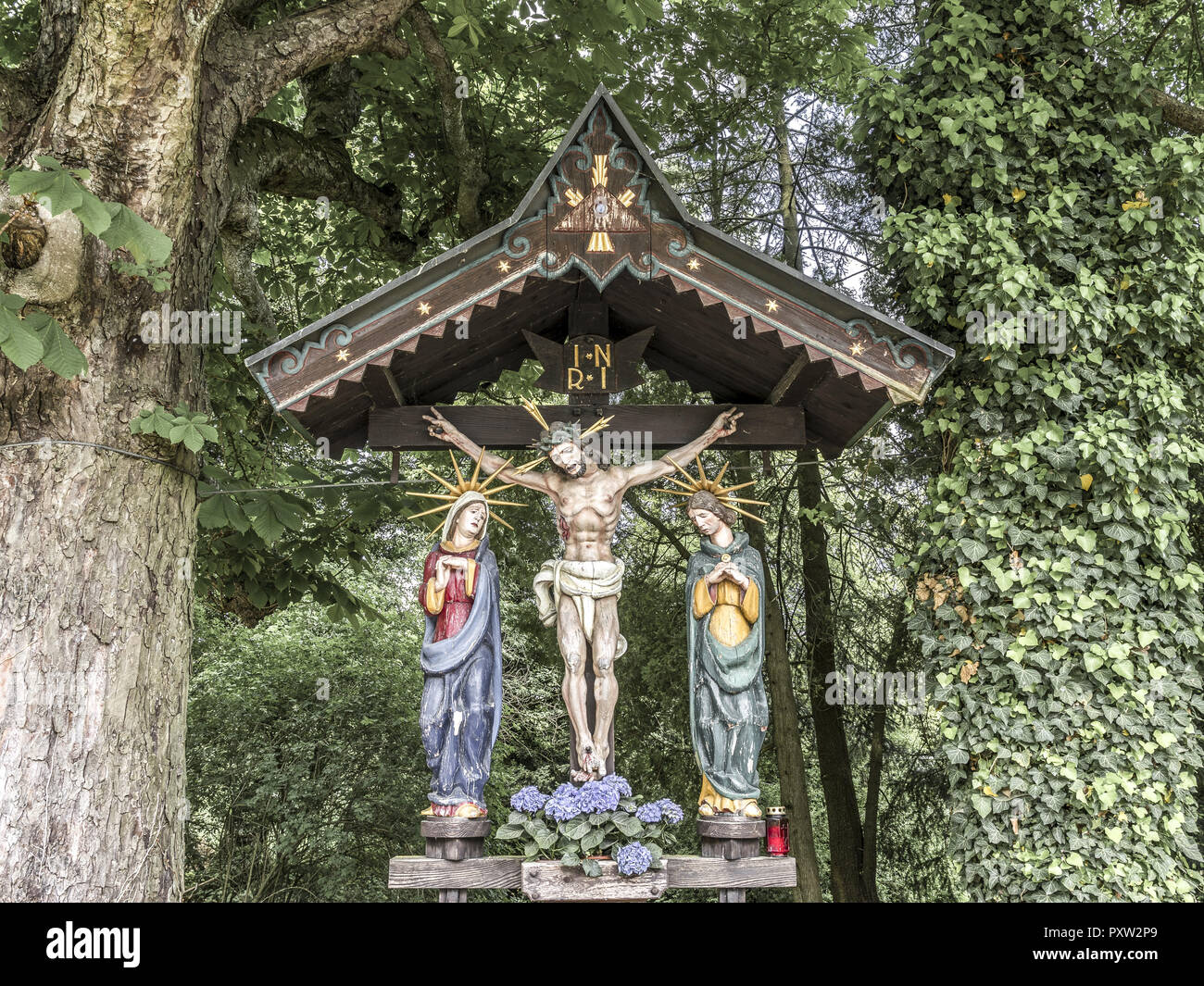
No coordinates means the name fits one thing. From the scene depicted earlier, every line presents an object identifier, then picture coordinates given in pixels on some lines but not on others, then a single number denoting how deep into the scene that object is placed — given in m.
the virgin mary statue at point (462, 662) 5.73
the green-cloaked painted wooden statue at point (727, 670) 5.80
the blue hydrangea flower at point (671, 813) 5.62
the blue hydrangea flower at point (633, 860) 5.35
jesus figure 5.90
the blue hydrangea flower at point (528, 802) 5.62
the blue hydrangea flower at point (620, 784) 5.65
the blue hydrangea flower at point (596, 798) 5.50
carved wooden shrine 5.66
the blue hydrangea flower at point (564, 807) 5.48
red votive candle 5.80
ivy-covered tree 6.33
